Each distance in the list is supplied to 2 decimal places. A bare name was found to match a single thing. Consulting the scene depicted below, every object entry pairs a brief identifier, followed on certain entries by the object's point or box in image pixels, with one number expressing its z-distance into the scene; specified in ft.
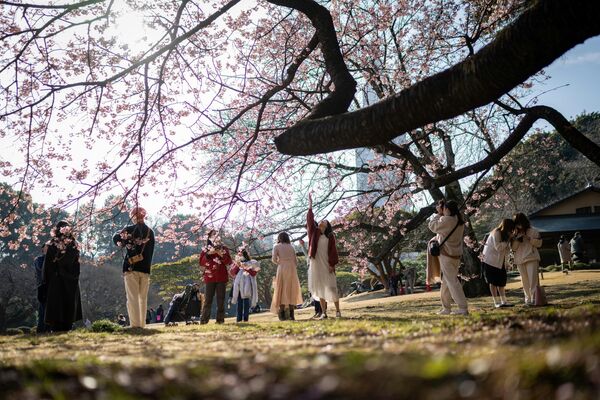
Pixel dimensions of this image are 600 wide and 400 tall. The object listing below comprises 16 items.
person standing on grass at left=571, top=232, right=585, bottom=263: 86.69
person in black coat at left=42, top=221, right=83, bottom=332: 29.58
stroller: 52.30
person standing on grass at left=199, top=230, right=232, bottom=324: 34.91
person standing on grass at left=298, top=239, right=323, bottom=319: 34.24
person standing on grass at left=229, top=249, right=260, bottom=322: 39.65
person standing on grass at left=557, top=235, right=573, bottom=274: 78.69
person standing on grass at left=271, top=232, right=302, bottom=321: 36.01
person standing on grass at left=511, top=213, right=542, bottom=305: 31.63
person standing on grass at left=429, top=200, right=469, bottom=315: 27.14
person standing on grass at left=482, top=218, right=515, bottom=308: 32.96
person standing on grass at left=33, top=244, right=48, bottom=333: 30.74
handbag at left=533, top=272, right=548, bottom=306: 29.84
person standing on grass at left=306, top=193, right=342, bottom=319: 32.09
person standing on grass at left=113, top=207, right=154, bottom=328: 28.53
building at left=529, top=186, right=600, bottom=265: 99.60
